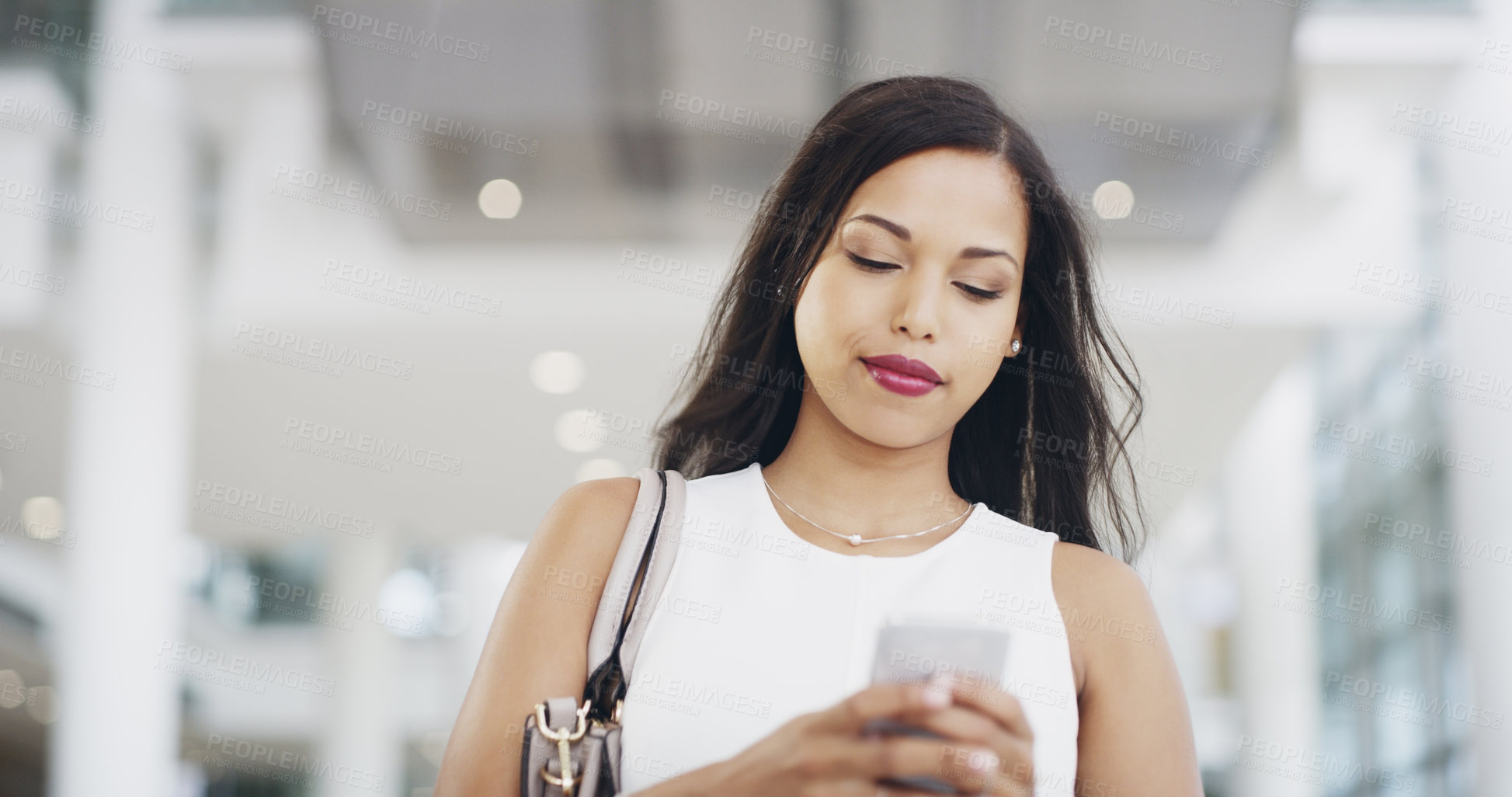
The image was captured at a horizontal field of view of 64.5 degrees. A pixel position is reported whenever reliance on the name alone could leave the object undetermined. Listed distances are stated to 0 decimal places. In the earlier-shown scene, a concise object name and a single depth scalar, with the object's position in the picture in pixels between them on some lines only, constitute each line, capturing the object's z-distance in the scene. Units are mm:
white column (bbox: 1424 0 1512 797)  5613
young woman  1545
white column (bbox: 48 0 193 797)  6910
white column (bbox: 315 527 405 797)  12445
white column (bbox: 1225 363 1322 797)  10312
